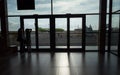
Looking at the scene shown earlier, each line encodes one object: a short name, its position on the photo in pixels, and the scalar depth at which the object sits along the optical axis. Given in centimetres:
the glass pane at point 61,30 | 908
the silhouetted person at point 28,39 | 872
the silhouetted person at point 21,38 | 851
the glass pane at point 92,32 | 884
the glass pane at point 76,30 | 897
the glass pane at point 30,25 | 917
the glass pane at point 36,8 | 903
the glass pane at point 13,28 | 931
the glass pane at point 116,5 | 737
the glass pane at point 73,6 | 883
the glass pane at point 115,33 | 748
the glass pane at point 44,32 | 913
